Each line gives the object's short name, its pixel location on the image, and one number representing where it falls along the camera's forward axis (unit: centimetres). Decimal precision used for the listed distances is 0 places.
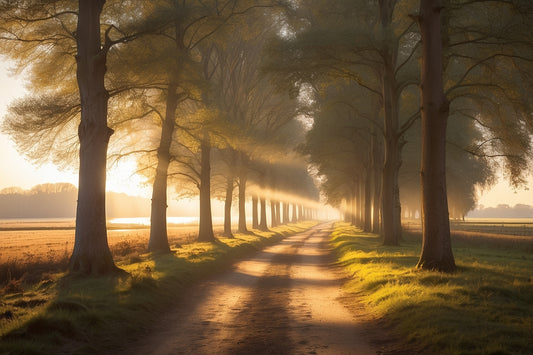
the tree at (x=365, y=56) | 1482
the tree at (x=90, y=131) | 1236
